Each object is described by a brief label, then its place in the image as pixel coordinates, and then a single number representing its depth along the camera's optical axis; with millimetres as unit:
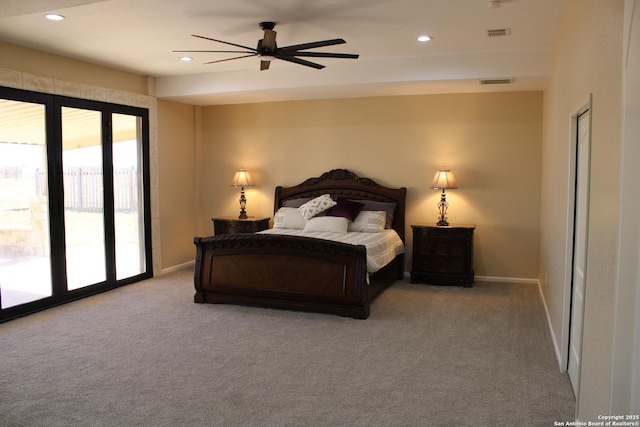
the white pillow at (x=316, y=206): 6371
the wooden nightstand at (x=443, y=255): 6027
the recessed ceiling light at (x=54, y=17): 3984
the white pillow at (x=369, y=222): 6141
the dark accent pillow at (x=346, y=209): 6262
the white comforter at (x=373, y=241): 5164
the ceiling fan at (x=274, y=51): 4016
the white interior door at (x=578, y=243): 3123
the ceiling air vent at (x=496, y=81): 5455
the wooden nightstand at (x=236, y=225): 6957
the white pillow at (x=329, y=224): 6078
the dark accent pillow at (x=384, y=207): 6414
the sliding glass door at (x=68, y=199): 4812
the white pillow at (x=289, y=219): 6445
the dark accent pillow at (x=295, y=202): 6840
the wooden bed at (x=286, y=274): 4707
